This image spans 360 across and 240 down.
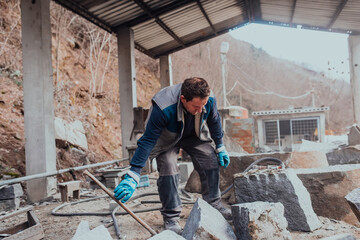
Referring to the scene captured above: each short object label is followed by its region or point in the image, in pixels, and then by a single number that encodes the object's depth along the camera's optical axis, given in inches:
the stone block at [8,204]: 178.1
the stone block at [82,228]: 97.6
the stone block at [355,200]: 96.3
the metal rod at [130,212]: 103.3
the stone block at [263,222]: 95.0
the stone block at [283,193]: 113.4
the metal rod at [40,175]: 158.7
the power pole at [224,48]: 664.4
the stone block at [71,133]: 325.1
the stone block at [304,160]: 170.6
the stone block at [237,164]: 169.8
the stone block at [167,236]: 86.2
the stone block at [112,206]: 148.5
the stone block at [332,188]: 123.4
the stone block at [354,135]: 275.7
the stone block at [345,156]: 199.0
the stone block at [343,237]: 84.4
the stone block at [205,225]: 92.8
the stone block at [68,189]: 183.3
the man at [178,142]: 108.3
